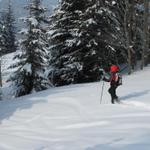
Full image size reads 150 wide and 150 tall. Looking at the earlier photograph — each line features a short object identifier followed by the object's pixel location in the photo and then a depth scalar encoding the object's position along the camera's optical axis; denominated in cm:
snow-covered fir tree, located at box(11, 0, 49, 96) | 3372
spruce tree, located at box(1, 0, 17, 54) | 7794
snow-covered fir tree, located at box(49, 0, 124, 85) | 2953
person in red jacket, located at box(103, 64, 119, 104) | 1811
